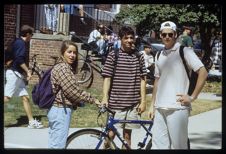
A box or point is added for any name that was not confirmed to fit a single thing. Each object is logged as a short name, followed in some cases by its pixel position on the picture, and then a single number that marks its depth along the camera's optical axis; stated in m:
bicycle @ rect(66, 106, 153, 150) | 5.00
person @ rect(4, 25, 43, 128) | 5.58
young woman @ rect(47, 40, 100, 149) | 4.85
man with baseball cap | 4.79
